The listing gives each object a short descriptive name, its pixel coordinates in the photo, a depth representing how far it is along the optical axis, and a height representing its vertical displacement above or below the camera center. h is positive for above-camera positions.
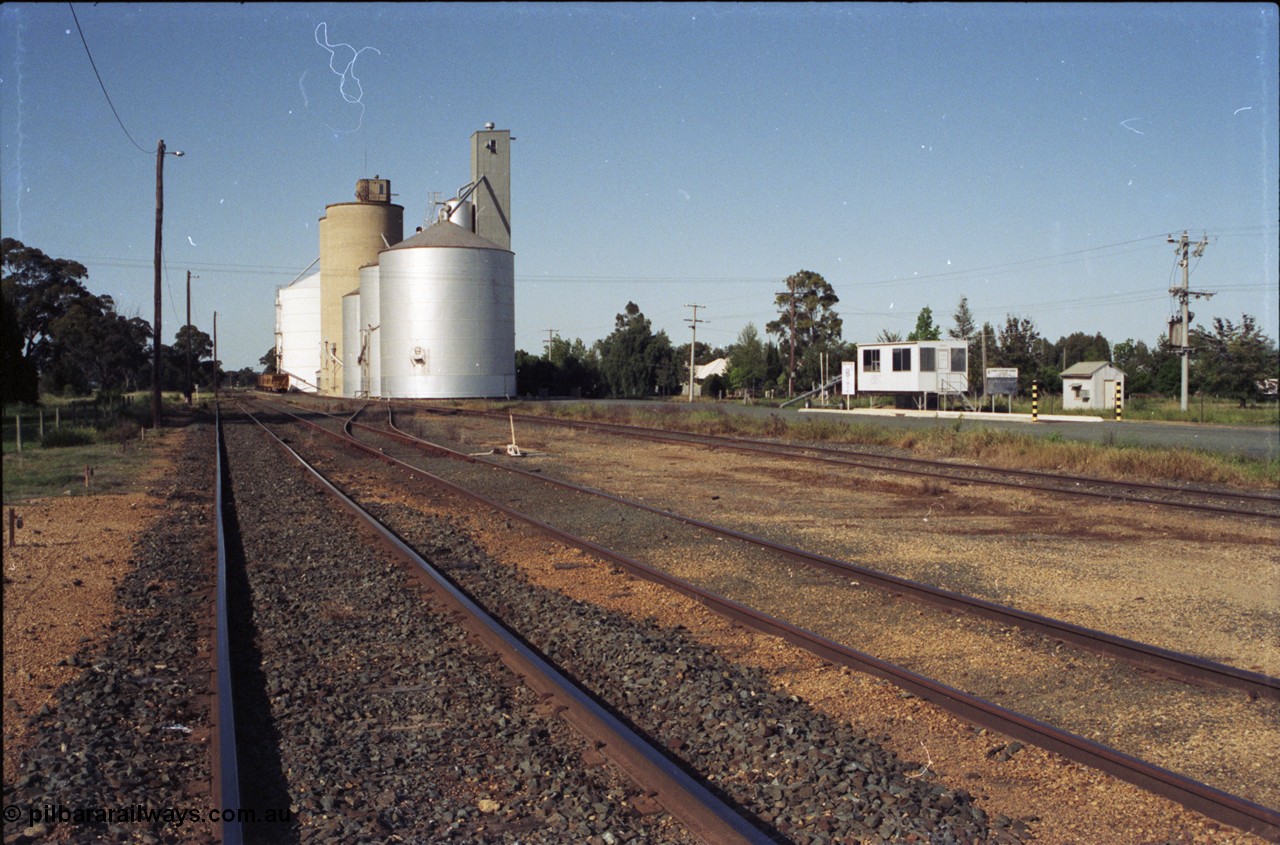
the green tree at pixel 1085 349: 117.42 +6.90
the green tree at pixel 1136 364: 75.16 +3.69
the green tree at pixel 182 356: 122.31 +5.88
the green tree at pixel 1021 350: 75.81 +4.68
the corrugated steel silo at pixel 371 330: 67.94 +5.10
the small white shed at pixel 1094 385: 49.78 +1.02
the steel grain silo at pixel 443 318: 62.03 +5.44
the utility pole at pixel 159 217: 35.47 +6.63
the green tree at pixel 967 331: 76.06 +6.69
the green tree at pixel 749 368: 87.50 +3.25
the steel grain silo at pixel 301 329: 97.88 +7.41
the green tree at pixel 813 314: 89.50 +8.17
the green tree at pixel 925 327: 84.21 +6.64
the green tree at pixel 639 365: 99.75 +3.99
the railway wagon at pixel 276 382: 95.56 +2.06
